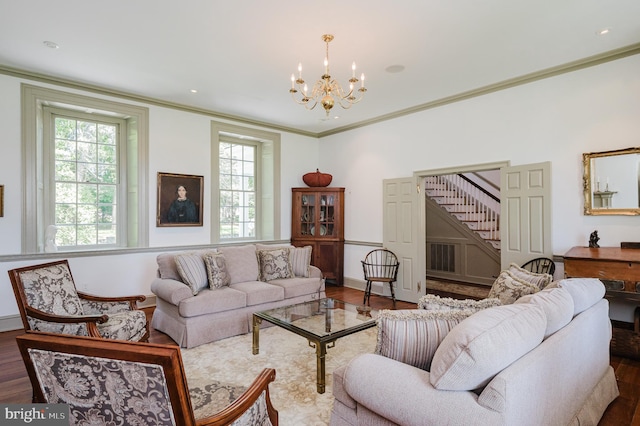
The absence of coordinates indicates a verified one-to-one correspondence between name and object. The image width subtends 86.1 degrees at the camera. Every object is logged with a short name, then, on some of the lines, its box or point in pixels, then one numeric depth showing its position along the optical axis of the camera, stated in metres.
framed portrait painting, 5.11
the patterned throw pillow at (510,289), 2.54
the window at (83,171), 4.16
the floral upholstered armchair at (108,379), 0.97
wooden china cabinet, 6.45
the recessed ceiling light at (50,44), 3.40
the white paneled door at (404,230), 5.39
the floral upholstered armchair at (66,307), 2.52
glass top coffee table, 2.65
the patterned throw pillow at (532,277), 2.70
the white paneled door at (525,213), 4.07
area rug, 1.77
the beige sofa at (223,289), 3.57
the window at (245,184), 5.83
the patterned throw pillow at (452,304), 1.96
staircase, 6.80
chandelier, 3.11
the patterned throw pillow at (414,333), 1.65
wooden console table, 2.94
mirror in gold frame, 3.54
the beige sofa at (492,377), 1.29
